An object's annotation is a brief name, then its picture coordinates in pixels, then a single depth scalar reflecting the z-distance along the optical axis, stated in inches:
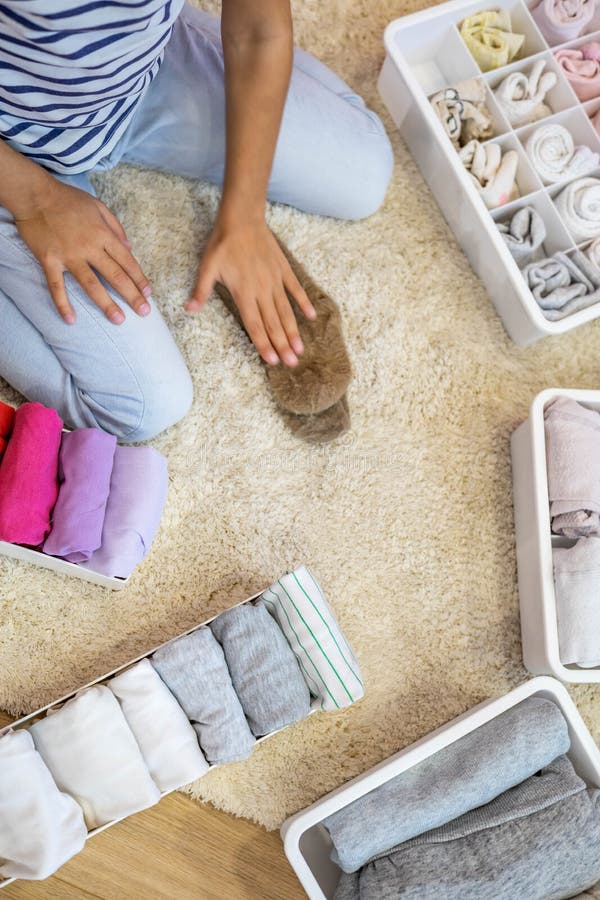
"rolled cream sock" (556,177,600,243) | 45.9
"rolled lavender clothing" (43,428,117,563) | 36.6
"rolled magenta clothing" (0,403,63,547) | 35.4
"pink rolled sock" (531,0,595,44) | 47.1
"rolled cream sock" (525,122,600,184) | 46.4
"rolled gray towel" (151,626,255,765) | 37.9
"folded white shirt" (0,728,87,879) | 34.6
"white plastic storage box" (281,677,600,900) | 37.4
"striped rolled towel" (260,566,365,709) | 38.8
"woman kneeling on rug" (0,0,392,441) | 34.4
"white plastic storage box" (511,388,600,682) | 41.5
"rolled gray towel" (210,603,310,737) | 38.5
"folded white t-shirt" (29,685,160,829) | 36.1
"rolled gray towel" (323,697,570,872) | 38.0
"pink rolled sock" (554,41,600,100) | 47.2
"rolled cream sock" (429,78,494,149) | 46.0
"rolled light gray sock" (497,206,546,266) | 45.8
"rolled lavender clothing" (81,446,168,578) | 38.6
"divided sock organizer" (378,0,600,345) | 44.9
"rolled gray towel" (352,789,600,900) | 37.0
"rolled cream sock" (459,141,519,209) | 45.8
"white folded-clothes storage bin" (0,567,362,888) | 36.9
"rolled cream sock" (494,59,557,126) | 46.8
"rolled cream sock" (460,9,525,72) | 46.8
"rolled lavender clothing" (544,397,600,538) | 41.7
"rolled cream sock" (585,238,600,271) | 45.8
